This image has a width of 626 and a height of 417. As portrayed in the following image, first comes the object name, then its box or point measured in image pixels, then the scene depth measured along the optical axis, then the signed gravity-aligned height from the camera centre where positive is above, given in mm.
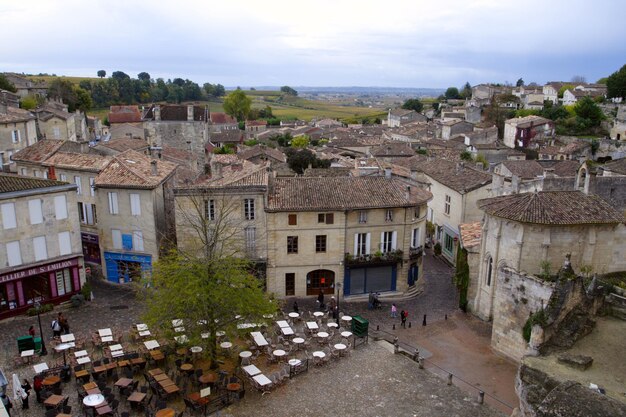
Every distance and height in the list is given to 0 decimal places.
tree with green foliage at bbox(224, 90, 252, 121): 143750 -4772
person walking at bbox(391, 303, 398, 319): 32406 -13455
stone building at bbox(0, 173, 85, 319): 30062 -9273
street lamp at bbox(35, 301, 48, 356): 25797 -12791
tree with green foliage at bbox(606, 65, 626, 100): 103312 +1506
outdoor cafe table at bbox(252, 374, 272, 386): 22453 -12327
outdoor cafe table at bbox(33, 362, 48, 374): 22764 -12108
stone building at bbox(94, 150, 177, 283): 34375 -8543
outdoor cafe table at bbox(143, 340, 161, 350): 25297 -12227
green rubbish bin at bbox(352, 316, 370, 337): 28242 -12561
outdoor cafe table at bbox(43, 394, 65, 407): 20328 -12043
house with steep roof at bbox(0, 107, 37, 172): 49531 -4679
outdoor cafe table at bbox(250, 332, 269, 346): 26156 -12420
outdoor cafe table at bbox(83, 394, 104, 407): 19958 -11812
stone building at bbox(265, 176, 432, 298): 33781 -9388
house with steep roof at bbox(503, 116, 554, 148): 93750 -7086
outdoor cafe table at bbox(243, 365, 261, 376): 23172 -12315
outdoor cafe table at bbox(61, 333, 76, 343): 25672 -12136
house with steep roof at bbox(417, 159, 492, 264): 43906 -9080
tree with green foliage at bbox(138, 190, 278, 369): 22844 -9150
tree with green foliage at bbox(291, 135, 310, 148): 96562 -9835
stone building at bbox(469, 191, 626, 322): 27922 -7457
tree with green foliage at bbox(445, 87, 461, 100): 179925 -1398
